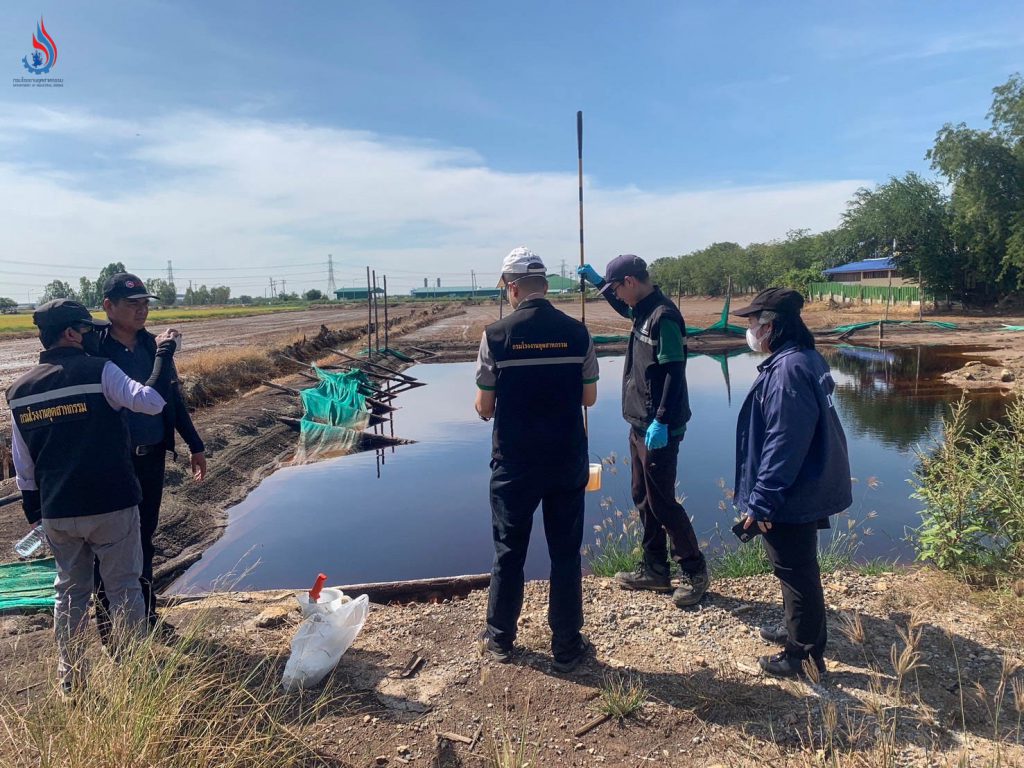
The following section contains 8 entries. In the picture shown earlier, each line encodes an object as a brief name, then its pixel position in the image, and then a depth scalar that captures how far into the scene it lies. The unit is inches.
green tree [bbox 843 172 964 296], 1321.4
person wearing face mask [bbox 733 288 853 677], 108.8
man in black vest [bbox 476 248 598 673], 121.3
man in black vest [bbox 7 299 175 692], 110.1
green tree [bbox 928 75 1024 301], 1217.4
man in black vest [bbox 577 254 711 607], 141.9
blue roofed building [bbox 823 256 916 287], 1561.3
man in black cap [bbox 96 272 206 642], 131.3
